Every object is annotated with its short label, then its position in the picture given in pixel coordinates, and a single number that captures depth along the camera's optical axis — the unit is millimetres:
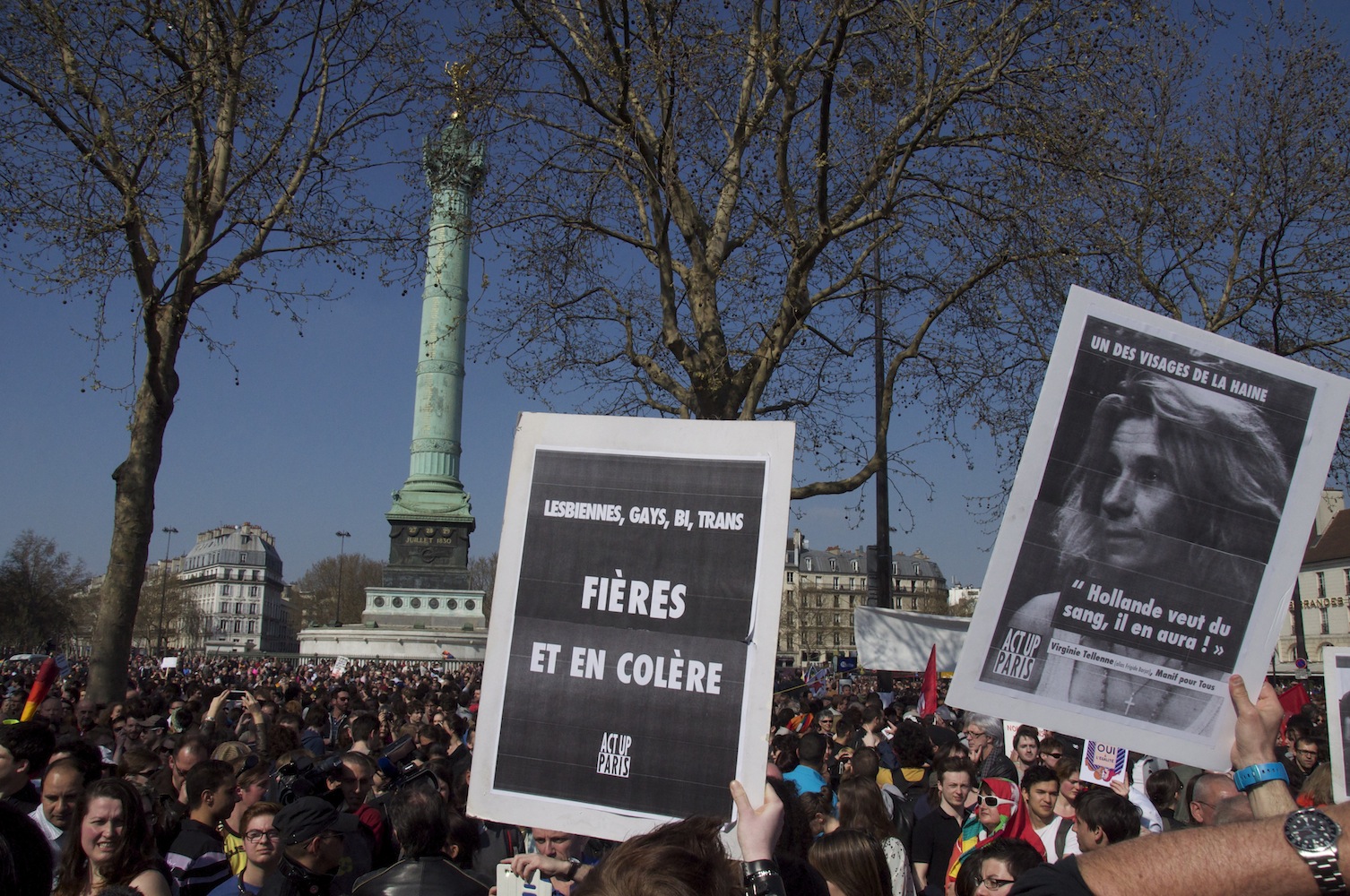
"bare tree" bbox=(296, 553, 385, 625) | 109438
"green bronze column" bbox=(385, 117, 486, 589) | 50219
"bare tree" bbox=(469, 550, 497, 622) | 116062
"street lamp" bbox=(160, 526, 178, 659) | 85312
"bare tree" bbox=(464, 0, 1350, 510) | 11367
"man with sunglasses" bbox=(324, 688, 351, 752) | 10895
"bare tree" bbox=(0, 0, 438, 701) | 12469
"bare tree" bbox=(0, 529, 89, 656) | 55000
